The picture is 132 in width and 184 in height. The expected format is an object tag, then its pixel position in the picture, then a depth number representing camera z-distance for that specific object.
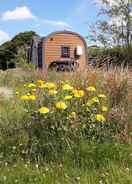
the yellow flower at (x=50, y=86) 3.33
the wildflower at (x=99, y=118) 3.09
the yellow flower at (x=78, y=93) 3.22
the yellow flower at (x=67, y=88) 3.28
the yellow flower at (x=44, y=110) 3.00
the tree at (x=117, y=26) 18.03
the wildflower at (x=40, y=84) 3.43
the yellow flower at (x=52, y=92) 3.27
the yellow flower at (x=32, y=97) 3.23
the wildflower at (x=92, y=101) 3.21
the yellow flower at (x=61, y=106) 3.03
